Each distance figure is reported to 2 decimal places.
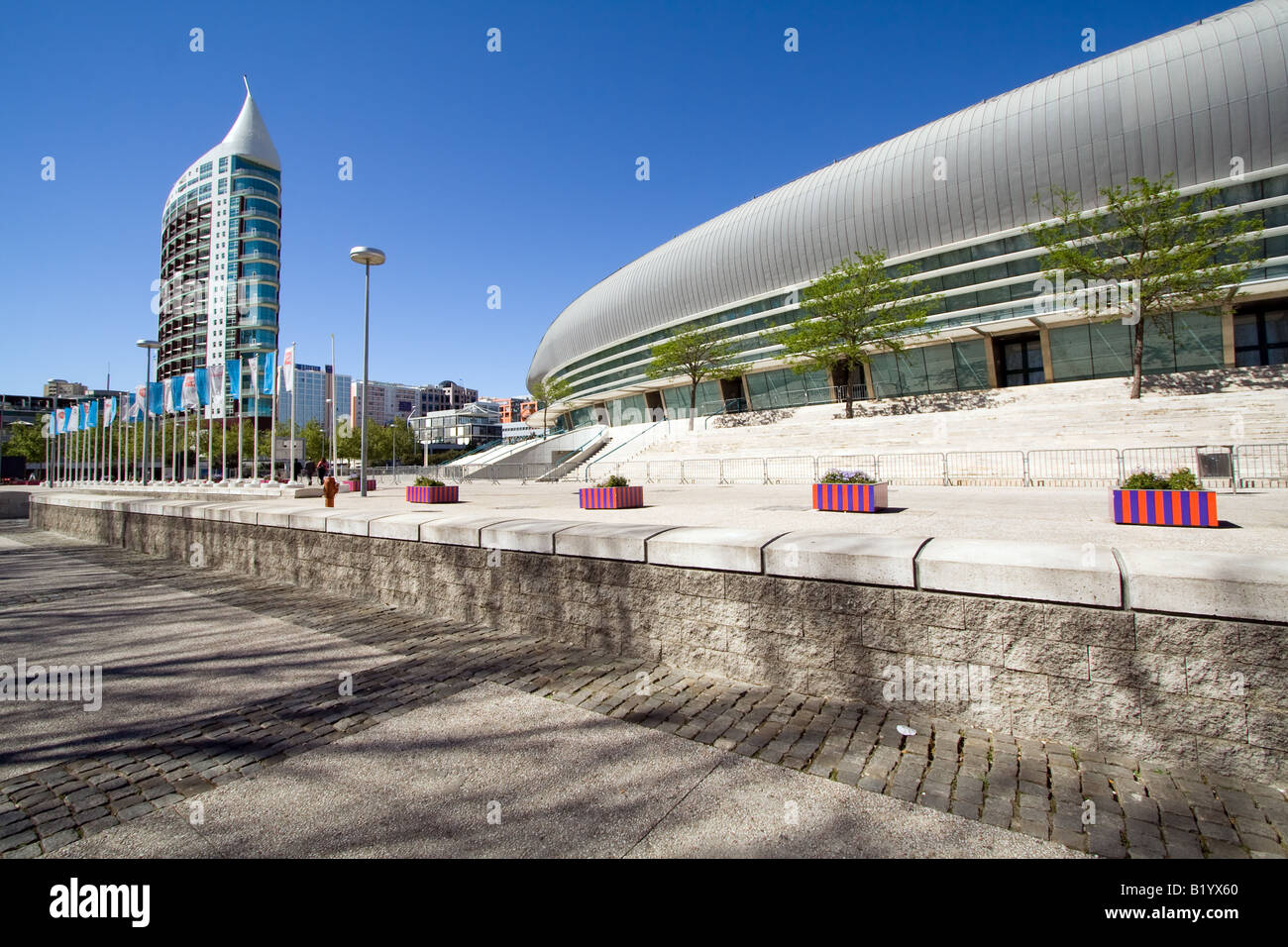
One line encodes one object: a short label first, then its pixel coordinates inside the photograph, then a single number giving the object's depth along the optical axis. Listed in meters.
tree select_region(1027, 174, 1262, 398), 28.86
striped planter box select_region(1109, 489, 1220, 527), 7.97
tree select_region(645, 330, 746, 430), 53.81
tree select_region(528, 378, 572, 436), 87.69
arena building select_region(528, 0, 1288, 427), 34.84
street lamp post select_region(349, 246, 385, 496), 18.34
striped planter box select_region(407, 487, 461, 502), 17.34
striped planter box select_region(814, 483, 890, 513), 11.20
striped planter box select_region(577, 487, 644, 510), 13.94
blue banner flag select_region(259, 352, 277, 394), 22.41
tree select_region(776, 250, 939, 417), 41.34
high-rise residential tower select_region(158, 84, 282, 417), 87.00
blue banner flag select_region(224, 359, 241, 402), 26.22
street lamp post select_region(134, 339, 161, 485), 27.16
